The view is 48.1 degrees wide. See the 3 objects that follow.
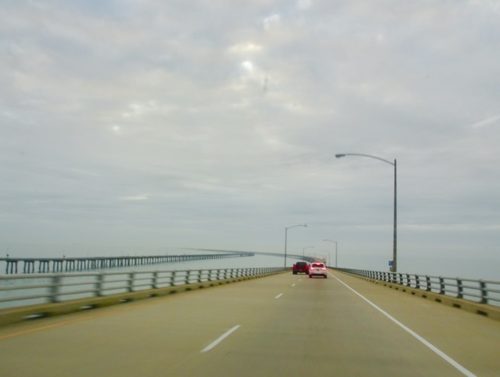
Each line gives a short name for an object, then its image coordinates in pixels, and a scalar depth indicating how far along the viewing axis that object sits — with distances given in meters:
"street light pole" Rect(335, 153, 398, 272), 38.97
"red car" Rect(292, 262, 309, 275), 81.07
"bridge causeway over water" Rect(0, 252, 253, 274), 106.44
